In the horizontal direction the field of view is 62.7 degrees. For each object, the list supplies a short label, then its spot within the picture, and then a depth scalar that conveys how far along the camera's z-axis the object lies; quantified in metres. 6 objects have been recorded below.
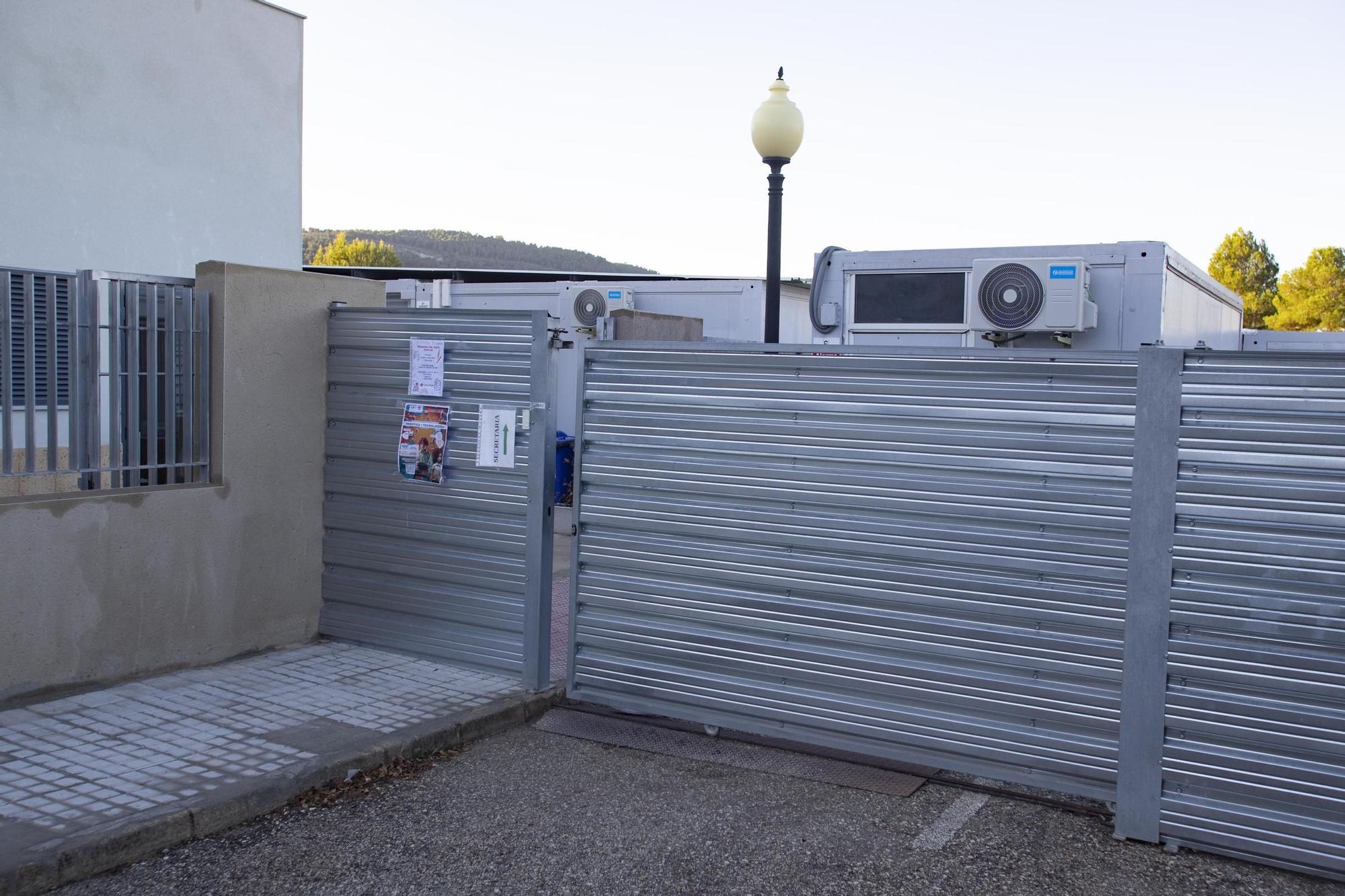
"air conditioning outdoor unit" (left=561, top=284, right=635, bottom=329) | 14.32
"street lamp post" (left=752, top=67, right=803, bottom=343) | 8.09
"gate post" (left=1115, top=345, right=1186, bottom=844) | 4.64
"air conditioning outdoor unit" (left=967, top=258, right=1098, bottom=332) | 7.72
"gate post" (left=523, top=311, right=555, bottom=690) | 6.37
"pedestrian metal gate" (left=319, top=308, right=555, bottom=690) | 6.41
